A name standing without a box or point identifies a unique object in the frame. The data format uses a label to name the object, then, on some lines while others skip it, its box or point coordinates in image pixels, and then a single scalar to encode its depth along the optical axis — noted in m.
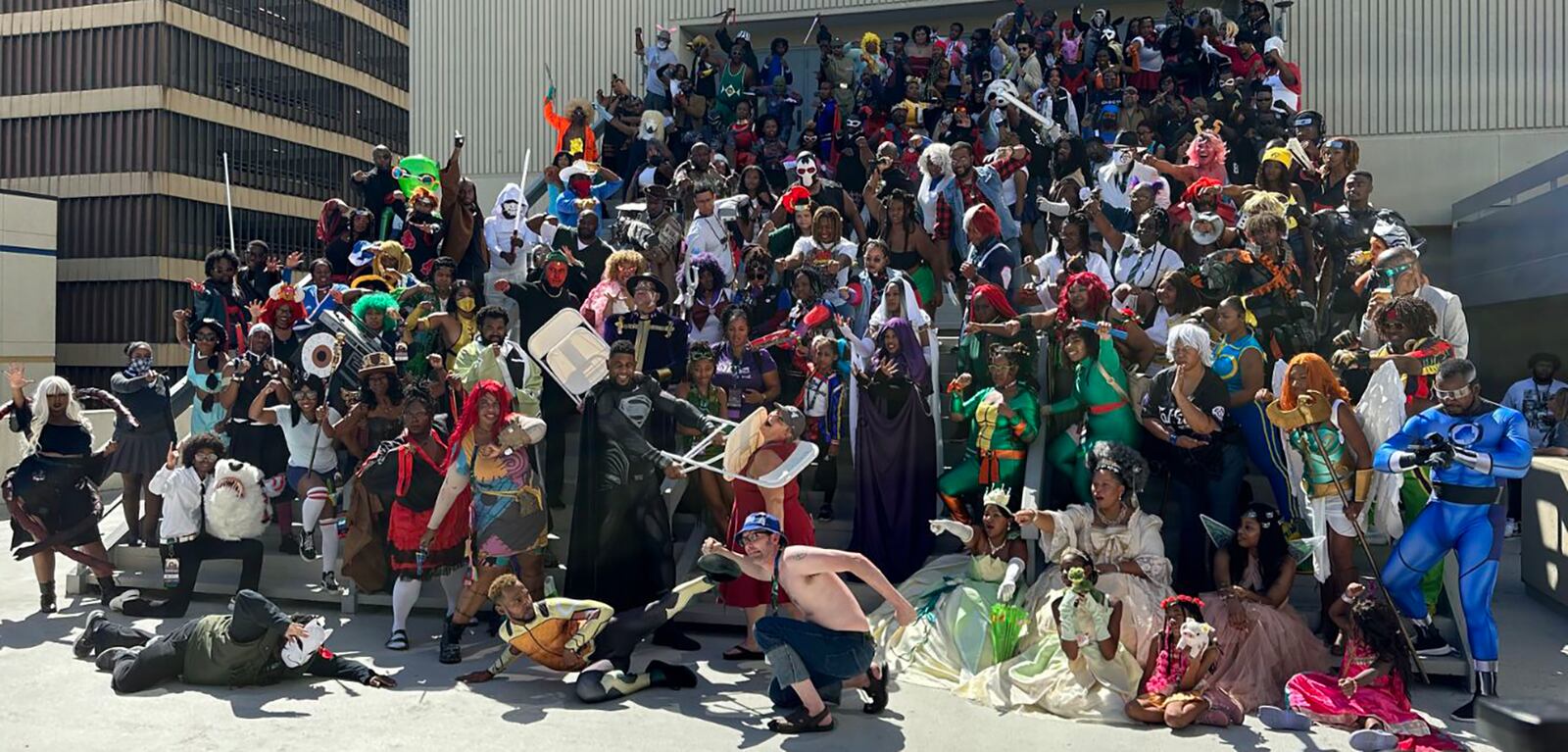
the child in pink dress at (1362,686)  5.82
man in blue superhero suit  6.16
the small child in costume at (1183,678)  5.90
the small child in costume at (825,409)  8.33
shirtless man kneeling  5.97
